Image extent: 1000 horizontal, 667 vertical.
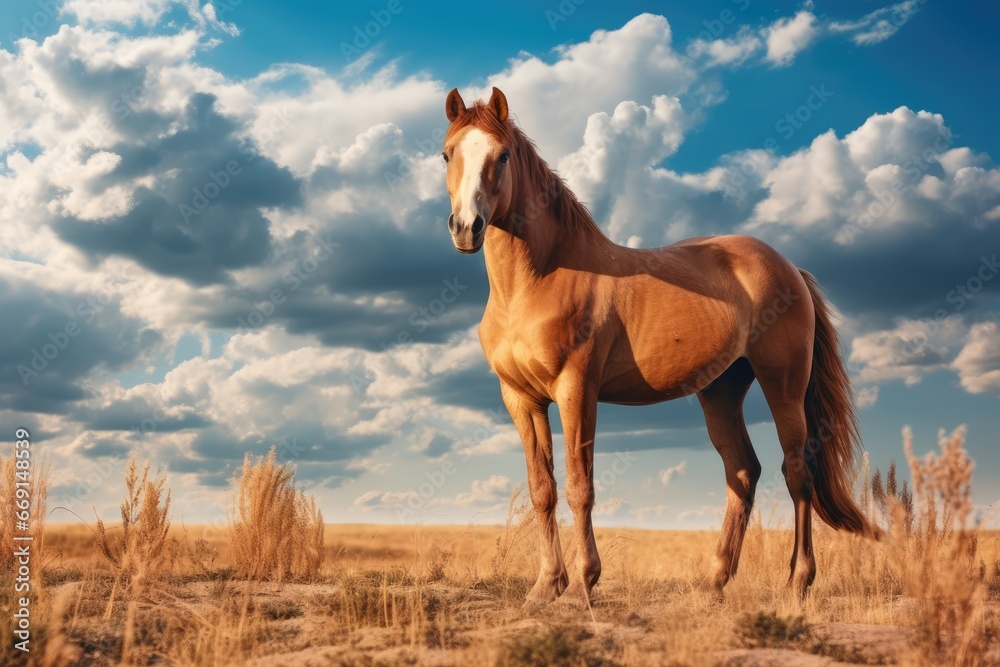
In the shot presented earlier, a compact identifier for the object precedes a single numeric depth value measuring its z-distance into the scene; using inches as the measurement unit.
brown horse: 238.1
